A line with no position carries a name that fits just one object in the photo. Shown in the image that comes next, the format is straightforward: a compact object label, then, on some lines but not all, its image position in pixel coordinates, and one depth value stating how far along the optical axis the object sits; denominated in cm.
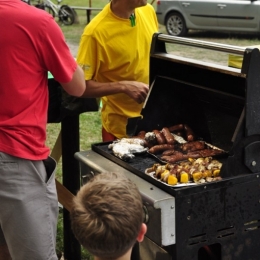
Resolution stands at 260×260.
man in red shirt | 245
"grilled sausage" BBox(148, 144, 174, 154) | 291
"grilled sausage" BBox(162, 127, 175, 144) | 300
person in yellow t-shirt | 332
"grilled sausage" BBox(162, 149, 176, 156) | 287
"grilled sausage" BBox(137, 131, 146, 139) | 312
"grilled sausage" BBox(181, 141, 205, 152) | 295
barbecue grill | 241
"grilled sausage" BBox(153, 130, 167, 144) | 299
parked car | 1397
